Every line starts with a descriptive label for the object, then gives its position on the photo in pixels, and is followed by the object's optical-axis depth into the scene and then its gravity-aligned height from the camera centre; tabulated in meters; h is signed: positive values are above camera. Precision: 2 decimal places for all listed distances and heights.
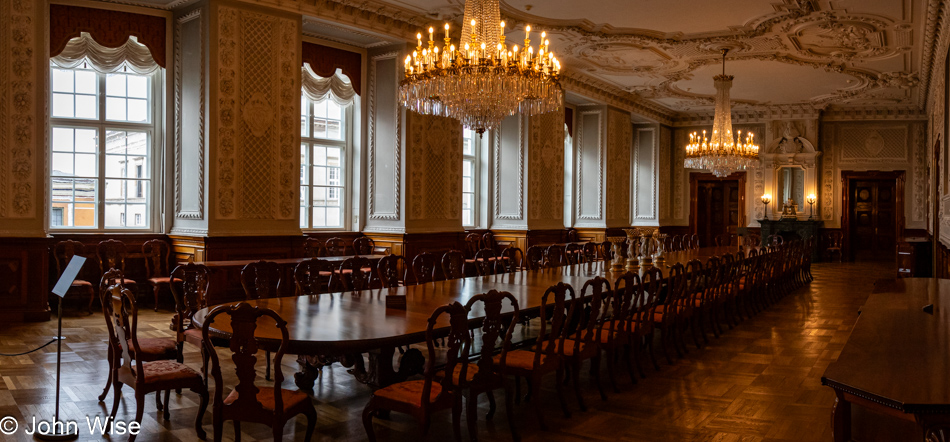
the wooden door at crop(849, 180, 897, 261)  16.25 +0.22
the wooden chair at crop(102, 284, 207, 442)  3.29 -0.75
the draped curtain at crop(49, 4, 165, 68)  7.16 +2.16
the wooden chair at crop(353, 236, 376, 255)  8.93 -0.27
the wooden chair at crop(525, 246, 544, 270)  7.32 -0.35
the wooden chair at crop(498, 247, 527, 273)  7.25 -0.37
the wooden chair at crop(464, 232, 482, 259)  10.60 -0.29
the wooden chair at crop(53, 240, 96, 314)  7.15 -0.33
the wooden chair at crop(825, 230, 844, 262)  15.99 -0.39
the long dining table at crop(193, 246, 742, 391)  3.12 -0.51
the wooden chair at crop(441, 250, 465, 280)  6.16 -0.35
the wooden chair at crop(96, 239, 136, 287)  7.48 -0.33
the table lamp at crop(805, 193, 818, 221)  16.20 +0.61
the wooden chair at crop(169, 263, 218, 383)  4.29 -0.46
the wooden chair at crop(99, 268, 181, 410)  3.57 -0.72
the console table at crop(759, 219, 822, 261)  16.05 -0.03
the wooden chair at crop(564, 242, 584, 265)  9.55 -0.38
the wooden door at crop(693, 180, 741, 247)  17.64 +0.48
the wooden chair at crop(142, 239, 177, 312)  7.67 -0.39
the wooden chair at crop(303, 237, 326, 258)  8.14 -0.25
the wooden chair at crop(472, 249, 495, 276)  7.09 -0.41
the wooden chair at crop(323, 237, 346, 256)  8.62 -0.28
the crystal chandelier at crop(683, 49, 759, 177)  10.79 +1.27
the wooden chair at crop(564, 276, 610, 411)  4.07 -0.75
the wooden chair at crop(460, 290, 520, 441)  3.29 -0.73
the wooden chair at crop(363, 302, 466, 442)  3.07 -0.80
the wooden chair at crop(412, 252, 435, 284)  5.71 -0.36
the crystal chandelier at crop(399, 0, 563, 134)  5.50 +1.26
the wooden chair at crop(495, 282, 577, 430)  3.72 -0.76
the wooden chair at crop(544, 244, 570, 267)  7.72 -0.34
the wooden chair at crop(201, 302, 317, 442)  2.86 -0.72
